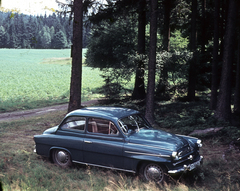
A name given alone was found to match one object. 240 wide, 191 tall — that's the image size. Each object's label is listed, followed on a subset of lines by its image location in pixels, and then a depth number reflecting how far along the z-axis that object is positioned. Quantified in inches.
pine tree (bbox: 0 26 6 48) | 3008.9
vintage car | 251.6
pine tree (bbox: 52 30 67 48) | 3958.7
